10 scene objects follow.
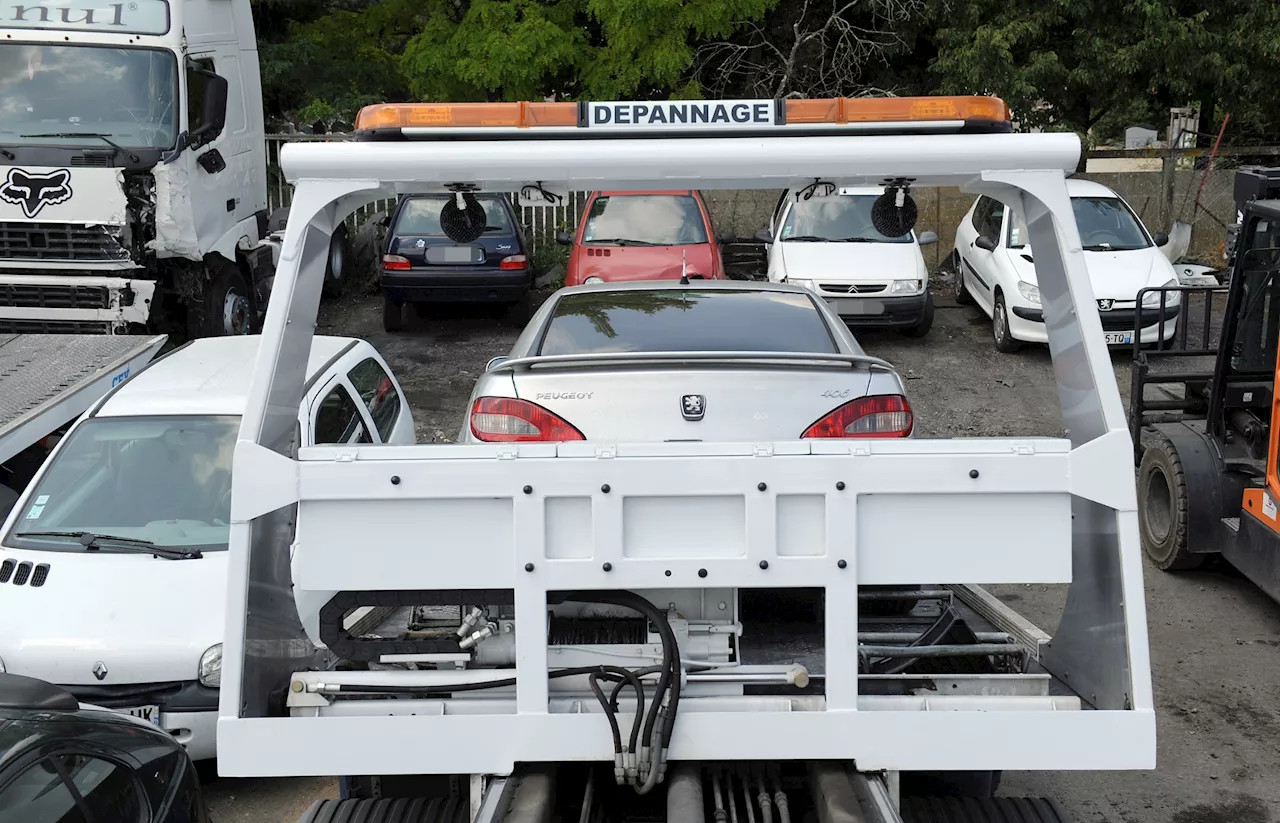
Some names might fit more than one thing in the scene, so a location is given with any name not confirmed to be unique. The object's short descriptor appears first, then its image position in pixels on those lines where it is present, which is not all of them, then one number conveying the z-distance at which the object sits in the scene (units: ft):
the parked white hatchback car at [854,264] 47.29
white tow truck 11.44
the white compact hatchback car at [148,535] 18.56
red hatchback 47.70
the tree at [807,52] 68.18
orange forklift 24.34
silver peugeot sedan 15.85
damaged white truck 38.14
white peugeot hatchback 44.98
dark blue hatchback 48.93
